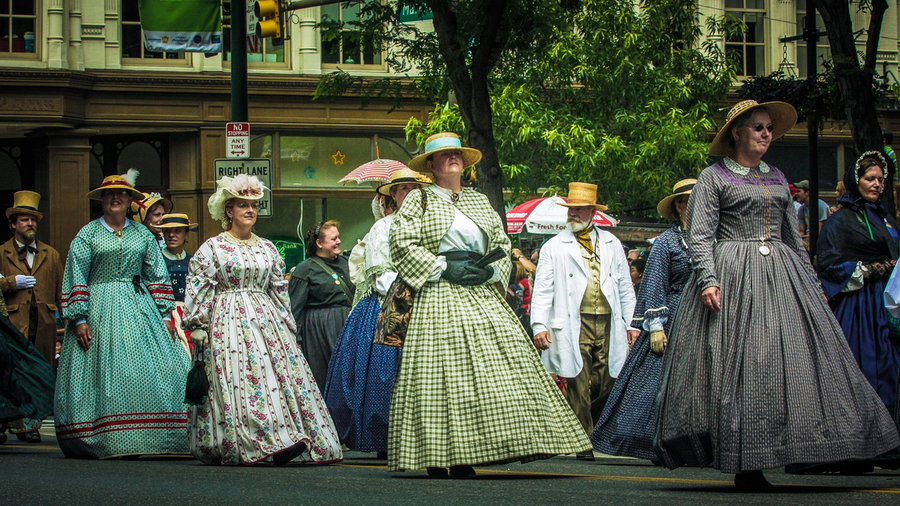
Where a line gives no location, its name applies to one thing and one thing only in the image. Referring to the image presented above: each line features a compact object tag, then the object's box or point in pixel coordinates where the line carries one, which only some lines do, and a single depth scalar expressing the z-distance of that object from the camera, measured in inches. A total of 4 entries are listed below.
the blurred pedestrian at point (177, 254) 530.4
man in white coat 478.3
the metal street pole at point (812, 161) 884.6
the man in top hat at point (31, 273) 546.6
